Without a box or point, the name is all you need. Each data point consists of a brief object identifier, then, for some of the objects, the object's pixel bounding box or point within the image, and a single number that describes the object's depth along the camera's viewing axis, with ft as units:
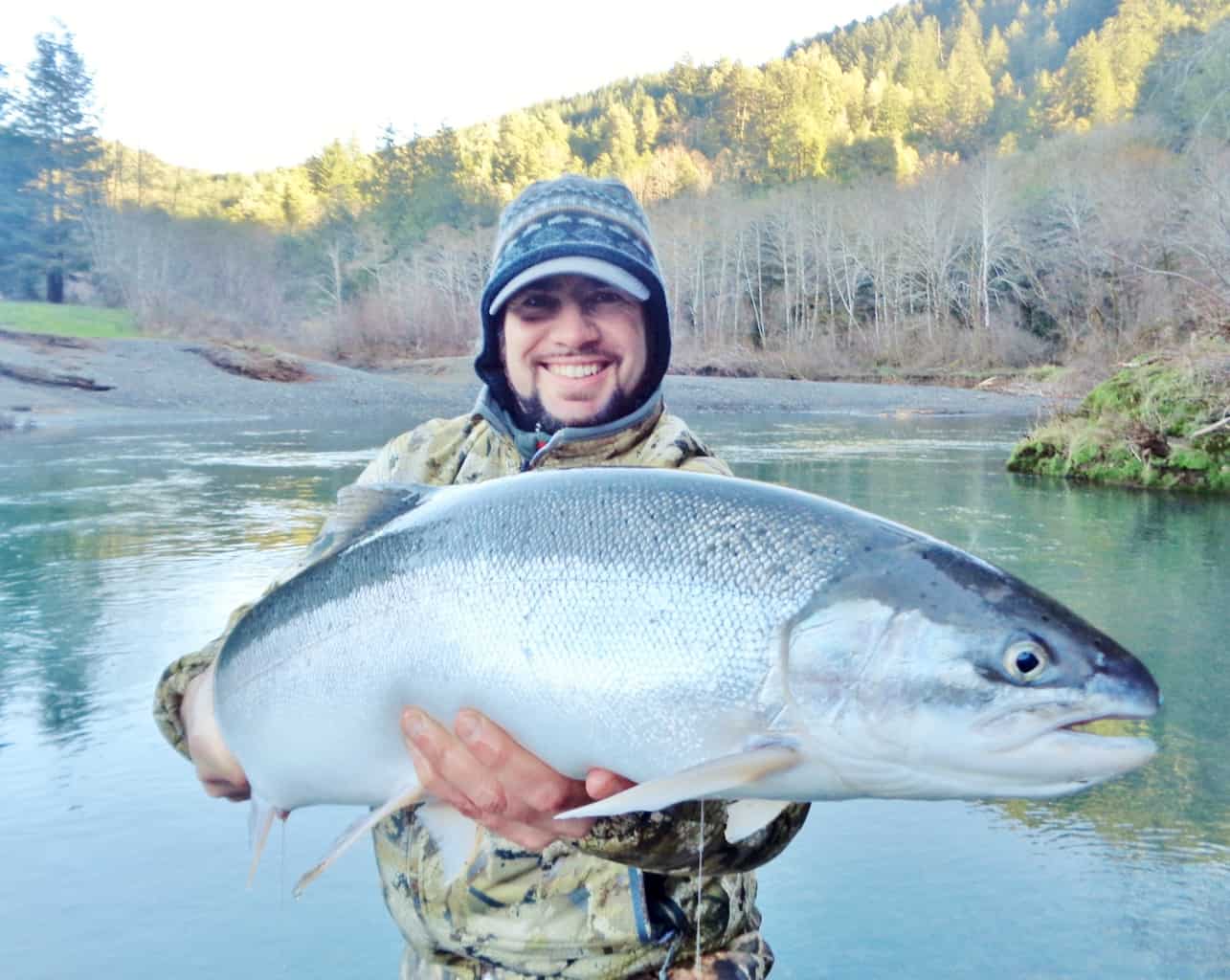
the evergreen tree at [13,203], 136.01
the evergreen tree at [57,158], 137.60
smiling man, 1.92
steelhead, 1.62
